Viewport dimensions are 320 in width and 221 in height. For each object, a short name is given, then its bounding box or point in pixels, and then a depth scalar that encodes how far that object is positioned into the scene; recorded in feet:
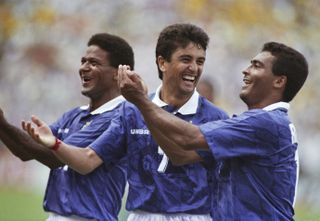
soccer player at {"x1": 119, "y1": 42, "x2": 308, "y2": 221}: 33.63
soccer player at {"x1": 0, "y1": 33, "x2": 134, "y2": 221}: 41.98
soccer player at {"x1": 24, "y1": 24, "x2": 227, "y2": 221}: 38.73
